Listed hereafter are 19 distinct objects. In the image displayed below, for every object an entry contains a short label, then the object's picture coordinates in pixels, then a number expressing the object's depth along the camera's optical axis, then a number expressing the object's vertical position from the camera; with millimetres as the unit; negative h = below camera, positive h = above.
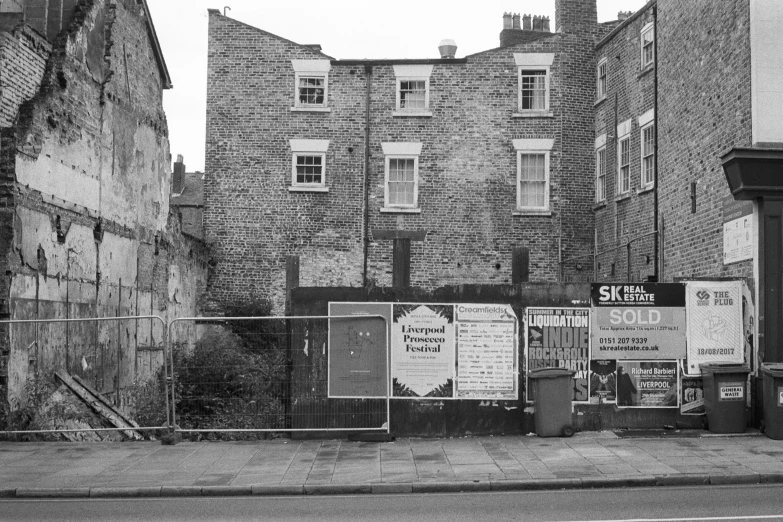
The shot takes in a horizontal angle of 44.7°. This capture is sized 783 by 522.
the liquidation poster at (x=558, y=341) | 15625 -543
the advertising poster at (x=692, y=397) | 15672 -1450
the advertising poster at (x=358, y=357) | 15281 -817
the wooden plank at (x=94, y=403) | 17531 -1855
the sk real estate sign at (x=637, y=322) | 15711 -222
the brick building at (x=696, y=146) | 16062 +3512
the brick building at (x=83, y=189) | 16891 +2403
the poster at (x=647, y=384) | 15656 -1243
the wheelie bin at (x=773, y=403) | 14773 -1455
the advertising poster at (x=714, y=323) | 15805 -234
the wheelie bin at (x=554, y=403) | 15203 -1520
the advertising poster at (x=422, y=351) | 15477 -718
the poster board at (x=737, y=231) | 16516 +1402
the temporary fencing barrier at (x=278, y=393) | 15273 -1416
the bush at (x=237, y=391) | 15352 -1398
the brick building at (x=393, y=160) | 31672 +4931
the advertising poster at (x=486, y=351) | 15516 -715
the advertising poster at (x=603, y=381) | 15609 -1196
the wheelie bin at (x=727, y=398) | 15227 -1423
